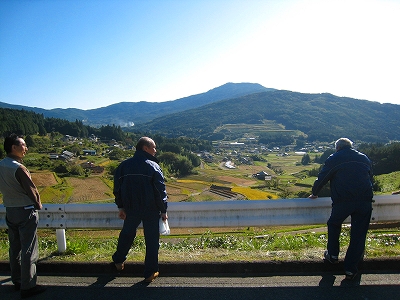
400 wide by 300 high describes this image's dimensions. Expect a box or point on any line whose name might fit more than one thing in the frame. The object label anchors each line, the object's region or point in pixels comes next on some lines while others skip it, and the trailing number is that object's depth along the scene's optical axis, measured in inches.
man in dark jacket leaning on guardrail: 136.3
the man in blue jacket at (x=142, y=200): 137.2
